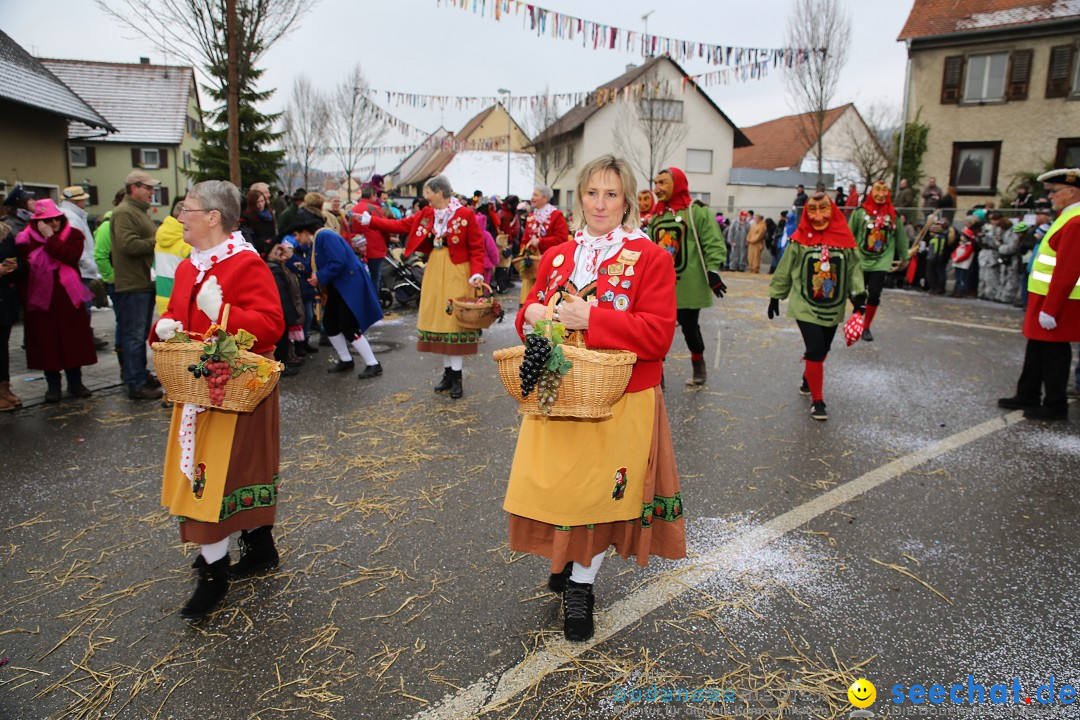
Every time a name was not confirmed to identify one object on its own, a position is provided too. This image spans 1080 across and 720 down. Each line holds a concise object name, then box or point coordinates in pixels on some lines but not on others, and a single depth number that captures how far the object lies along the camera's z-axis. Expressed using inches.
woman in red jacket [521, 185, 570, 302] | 351.9
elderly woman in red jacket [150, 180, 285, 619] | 121.6
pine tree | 911.7
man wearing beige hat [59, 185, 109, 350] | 307.9
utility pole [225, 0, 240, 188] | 404.2
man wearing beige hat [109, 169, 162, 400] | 258.4
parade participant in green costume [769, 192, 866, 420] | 249.0
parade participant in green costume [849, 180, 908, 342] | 356.8
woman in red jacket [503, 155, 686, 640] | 111.0
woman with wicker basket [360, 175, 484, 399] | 266.7
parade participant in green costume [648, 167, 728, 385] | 279.7
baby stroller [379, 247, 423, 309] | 513.0
